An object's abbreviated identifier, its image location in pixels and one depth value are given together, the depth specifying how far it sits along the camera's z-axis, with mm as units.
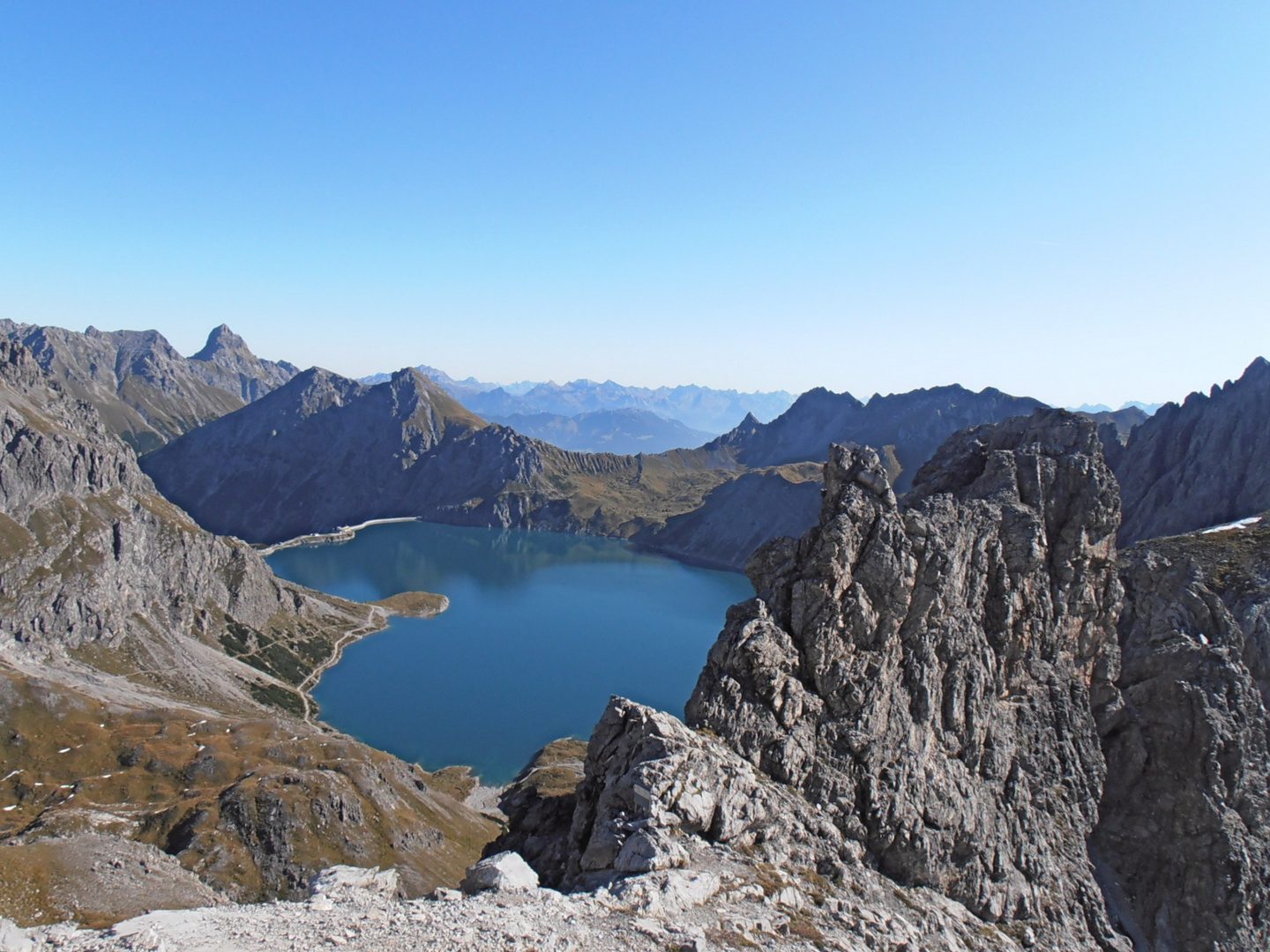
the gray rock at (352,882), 31330
